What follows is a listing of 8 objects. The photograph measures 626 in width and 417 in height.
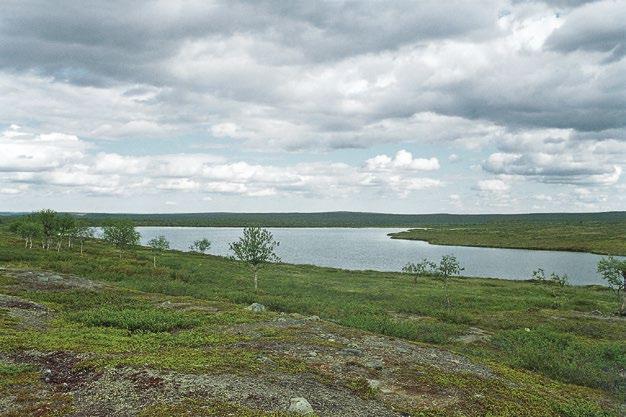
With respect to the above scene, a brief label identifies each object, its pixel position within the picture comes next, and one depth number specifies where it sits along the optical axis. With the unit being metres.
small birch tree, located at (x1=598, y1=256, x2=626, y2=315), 58.84
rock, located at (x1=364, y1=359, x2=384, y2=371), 20.46
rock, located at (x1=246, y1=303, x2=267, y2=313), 34.84
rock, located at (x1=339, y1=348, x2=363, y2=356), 22.28
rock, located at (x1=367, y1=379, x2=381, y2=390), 17.65
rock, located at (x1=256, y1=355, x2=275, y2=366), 19.02
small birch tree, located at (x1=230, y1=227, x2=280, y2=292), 63.00
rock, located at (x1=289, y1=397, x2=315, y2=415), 14.02
